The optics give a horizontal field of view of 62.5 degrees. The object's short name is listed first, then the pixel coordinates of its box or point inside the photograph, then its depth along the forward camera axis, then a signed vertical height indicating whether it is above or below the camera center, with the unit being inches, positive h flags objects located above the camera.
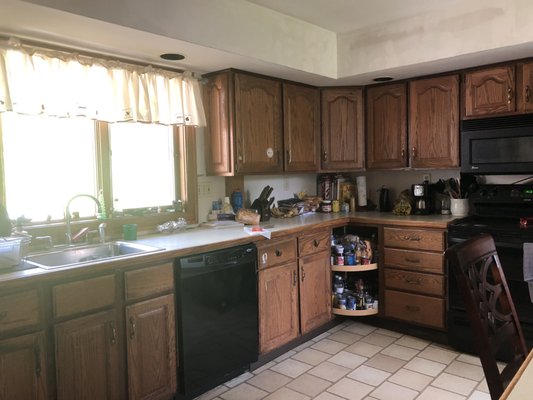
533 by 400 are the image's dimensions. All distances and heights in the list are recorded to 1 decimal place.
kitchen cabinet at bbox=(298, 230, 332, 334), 125.0 -30.6
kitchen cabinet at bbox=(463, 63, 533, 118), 118.0 +22.2
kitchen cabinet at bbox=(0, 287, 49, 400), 69.8 -26.6
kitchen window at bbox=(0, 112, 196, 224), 95.6 +3.9
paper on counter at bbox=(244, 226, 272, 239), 110.3 -13.9
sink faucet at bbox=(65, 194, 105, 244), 98.3 -8.1
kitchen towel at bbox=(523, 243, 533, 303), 107.5 -23.6
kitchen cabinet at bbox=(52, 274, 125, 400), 76.7 -28.9
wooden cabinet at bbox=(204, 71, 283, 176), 122.3 +15.6
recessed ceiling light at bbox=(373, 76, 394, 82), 138.2 +30.3
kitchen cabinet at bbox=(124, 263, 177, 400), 86.7 -31.3
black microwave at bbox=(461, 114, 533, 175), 120.0 +7.1
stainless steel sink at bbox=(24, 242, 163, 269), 91.0 -15.7
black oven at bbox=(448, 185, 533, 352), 110.7 -16.6
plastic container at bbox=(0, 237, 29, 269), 76.0 -12.0
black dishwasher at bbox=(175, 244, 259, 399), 94.6 -31.8
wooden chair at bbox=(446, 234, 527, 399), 48.3 -16.1
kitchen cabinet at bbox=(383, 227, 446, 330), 124.8 -30.3
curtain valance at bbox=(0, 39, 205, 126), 89.0 +21.3
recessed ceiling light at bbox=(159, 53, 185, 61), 106.3 +30.1
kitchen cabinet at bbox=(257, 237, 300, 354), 112.7 -31.1
